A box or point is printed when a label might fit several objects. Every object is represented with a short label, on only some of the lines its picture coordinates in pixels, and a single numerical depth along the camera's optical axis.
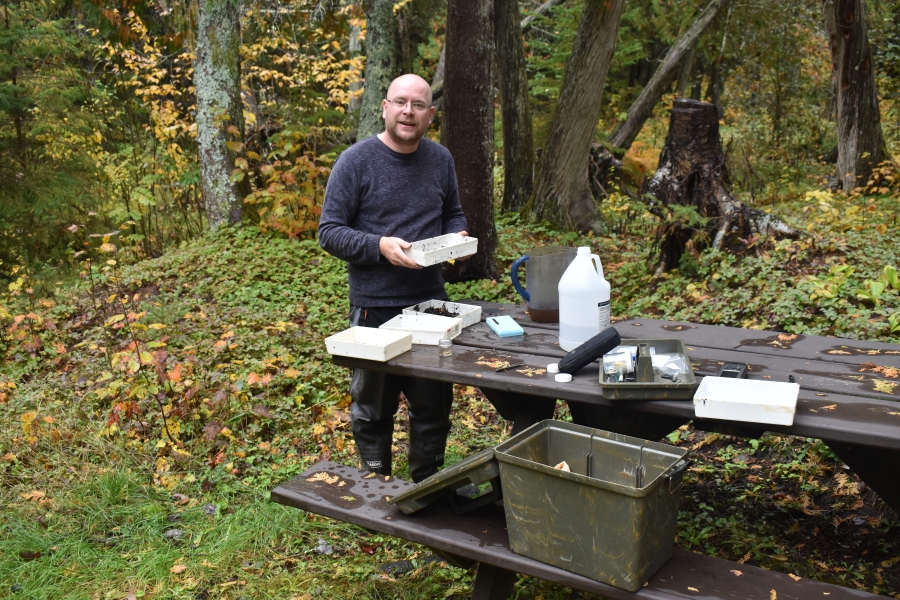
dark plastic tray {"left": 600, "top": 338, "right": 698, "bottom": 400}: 2.44
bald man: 3.40
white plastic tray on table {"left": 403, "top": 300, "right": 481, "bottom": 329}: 3.48
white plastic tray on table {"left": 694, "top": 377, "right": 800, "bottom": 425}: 2.23
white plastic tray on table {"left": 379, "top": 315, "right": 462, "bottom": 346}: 3.27
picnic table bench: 2.22
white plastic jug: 2.88
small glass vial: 3.20
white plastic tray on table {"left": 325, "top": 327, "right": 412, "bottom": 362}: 3.03
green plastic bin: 2.11
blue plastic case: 3.32
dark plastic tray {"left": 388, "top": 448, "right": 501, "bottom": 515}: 2.45
